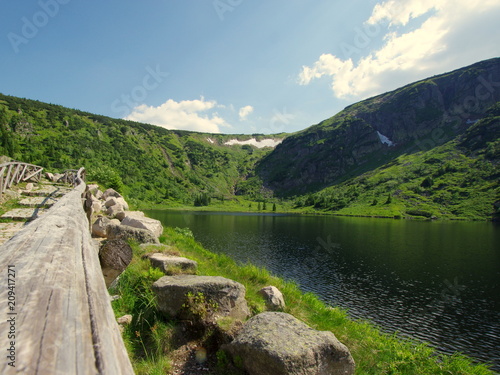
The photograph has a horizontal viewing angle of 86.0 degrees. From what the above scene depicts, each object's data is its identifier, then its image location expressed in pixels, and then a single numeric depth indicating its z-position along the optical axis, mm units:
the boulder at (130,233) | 14297
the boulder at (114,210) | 21891
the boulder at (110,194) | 31673
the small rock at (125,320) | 8055
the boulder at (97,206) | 21622
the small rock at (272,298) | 11604
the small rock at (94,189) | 31133
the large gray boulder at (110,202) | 24661
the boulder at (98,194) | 30691
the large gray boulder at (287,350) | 6496
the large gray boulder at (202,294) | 8164
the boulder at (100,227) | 15297
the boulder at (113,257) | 7254
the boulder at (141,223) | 17711
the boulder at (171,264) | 10609
